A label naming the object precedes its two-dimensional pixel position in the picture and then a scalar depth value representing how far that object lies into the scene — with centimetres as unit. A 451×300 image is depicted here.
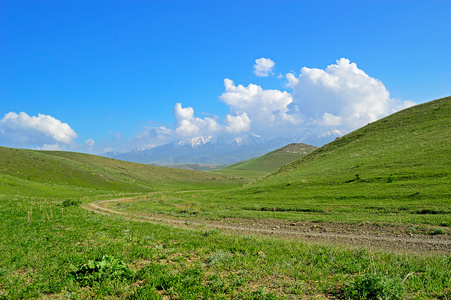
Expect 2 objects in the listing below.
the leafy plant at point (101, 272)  826
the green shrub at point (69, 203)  3247
